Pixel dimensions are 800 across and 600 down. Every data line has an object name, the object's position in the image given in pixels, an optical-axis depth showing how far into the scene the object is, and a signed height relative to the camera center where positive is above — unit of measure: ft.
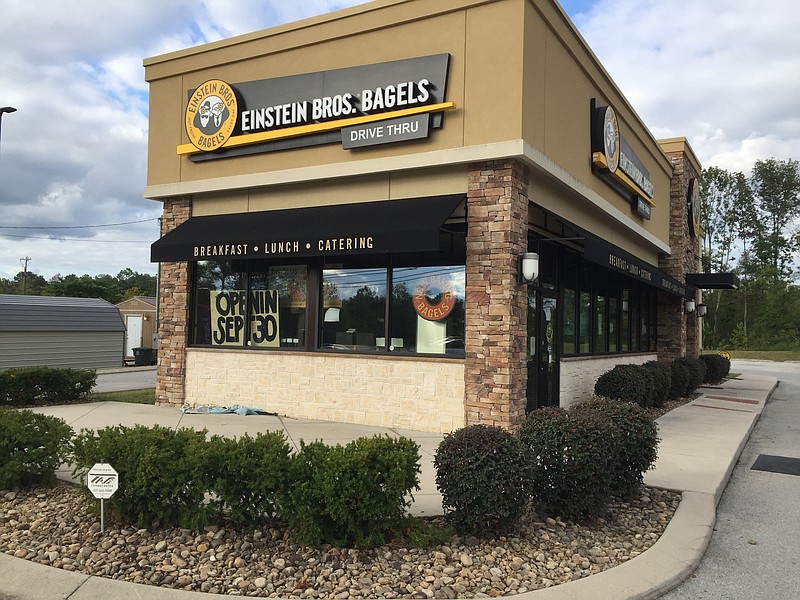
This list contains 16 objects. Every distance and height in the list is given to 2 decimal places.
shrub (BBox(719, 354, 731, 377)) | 72.02 -4.26
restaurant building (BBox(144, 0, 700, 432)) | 29.04 +6.22
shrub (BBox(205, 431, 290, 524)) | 15.06 -3.63
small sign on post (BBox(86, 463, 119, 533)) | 14.80 -3.68
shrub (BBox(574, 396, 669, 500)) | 18.61 -3.42
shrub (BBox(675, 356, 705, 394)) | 53.47 -3.55
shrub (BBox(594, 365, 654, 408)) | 38.78 -3.39
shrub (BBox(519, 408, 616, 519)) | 16.98 -3.66
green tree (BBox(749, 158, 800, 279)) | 198.70 +40.39
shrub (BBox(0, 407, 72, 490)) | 18.63 -3.77
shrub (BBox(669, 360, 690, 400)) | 49.96 -3.99
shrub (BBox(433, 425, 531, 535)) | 15.17 -3.69
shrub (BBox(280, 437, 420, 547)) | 14.57 -3.89
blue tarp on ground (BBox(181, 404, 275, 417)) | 35.06 -4.74
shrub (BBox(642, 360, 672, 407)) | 44.27 -3.55
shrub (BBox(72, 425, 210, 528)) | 15.39 -3.73
